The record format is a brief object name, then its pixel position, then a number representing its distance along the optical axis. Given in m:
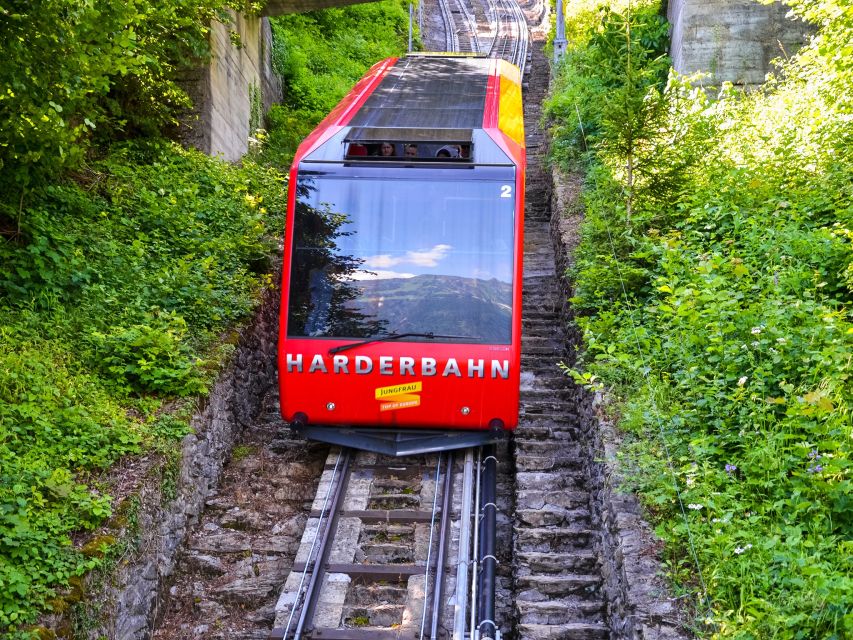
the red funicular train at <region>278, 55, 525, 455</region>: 7.90
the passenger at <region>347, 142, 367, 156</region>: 8.49
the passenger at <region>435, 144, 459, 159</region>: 8.42
